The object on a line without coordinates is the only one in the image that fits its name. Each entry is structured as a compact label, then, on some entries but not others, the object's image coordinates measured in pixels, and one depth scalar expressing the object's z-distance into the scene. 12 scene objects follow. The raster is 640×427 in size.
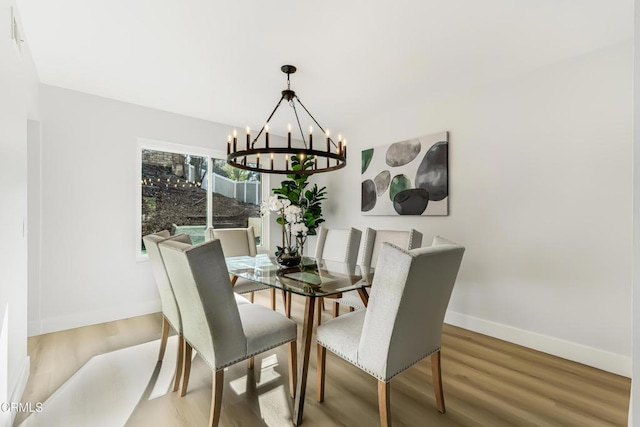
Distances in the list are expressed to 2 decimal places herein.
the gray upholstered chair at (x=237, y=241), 3.28
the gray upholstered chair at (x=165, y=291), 1.89
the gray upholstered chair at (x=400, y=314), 1.33
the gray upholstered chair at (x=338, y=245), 3.01
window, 3.62
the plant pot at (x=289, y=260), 2.48
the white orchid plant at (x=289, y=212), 2.54
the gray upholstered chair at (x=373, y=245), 2.49
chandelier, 1.99
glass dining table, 1.67
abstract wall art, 3.22
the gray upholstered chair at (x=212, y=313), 1.45
